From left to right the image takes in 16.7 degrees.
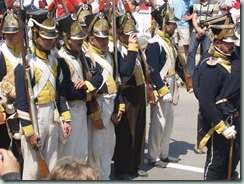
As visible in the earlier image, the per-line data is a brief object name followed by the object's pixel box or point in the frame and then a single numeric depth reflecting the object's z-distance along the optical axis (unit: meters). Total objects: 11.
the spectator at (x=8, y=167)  4.95
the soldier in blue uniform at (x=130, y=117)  9.24
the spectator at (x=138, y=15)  14.77
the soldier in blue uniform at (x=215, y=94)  7.73
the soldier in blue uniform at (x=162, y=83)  9.88
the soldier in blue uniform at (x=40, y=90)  7.55
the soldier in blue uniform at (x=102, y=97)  8.64
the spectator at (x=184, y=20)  16.36
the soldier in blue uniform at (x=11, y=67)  7.83
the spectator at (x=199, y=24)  15.93
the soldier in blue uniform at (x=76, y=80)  8.14
